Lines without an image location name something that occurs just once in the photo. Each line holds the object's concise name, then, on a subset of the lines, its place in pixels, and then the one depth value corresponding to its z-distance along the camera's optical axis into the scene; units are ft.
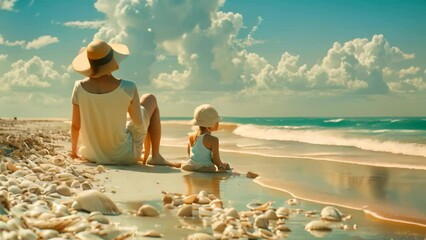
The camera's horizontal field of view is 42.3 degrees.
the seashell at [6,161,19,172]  17.48
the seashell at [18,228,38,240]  9.10
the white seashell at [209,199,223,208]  13.92
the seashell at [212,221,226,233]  11.50
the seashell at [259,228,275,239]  11.12
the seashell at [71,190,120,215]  12.51
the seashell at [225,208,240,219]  12.55
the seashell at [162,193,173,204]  14.32
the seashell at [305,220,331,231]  12.02
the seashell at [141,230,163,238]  10.82
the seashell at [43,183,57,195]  14.19
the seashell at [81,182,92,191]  15.89
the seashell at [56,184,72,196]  14.53
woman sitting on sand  21.30
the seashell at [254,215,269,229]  11.88
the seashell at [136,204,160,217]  12.70
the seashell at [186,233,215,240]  10.43
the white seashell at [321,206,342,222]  13.00
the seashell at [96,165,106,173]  20.30
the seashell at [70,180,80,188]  16.06
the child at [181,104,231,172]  21.29
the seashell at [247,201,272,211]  13.88
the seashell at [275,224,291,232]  11.84
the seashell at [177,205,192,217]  12.89
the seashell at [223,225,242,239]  11.03
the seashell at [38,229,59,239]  9.73
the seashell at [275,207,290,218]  13.43
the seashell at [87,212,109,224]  11.44
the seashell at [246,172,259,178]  20.81
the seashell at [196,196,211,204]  14.52
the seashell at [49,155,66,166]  20.86
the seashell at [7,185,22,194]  13.68
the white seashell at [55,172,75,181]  16.80
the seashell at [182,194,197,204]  14.26
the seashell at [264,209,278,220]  12.85
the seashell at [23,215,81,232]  10.34
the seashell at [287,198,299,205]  15.26
